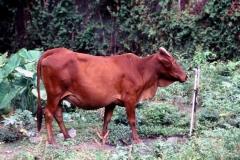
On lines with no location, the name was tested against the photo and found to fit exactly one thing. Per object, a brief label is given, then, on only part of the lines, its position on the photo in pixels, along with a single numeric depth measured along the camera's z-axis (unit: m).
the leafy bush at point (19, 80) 8.02
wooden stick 7.29
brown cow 7.00
